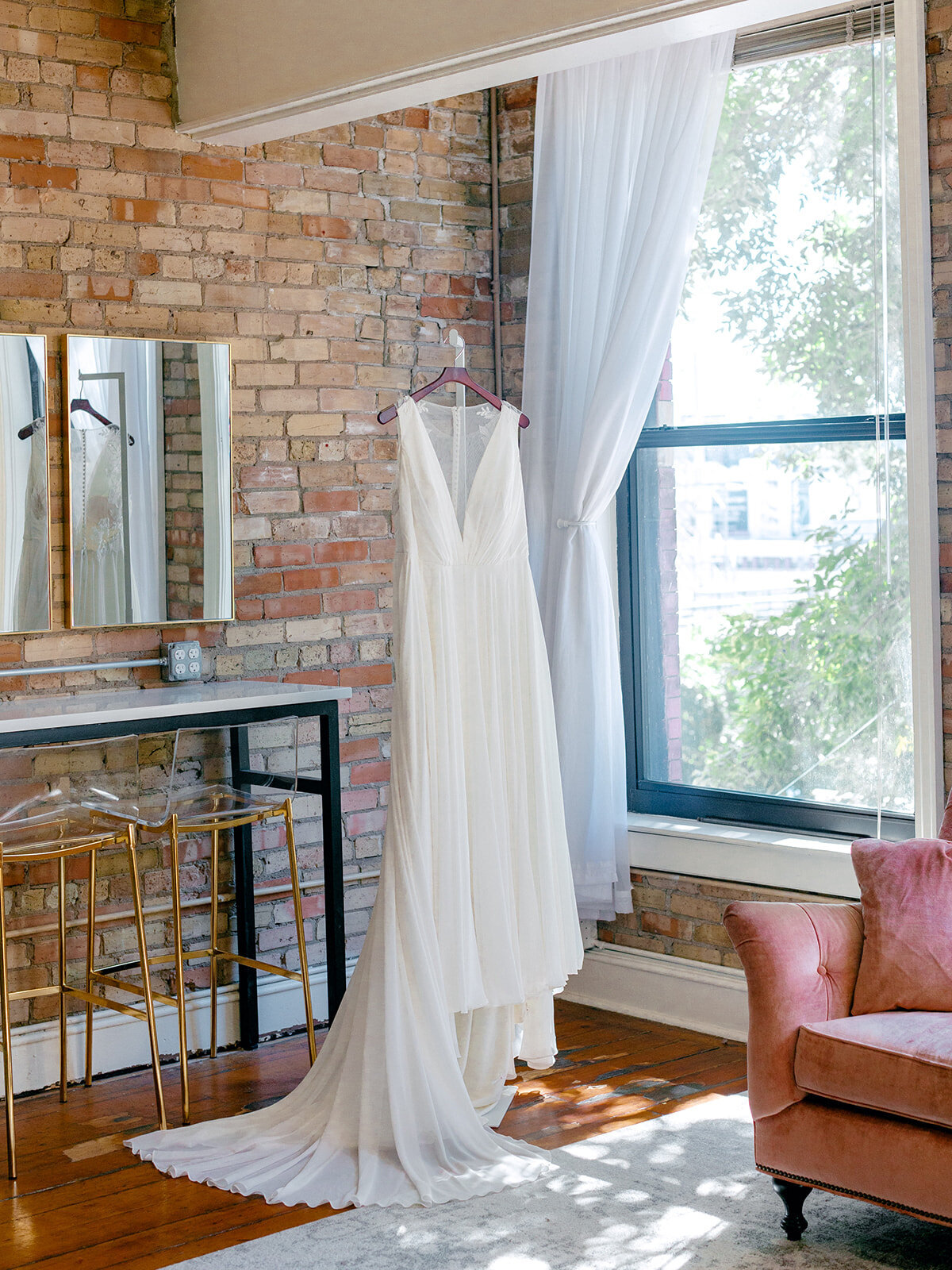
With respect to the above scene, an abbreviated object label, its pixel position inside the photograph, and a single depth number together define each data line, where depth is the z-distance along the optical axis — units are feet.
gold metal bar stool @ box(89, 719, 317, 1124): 11.84
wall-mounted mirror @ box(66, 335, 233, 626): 12.70
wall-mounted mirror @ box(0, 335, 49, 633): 12.23
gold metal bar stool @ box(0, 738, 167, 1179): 11.09
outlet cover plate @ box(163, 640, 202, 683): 13.19
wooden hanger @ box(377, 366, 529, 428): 11.43
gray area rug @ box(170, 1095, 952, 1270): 9.12
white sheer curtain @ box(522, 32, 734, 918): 13.69
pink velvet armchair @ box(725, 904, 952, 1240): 8.60
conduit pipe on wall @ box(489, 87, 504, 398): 15.74
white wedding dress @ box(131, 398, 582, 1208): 10.47
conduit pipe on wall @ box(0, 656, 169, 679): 12.41
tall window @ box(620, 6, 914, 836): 12.69
